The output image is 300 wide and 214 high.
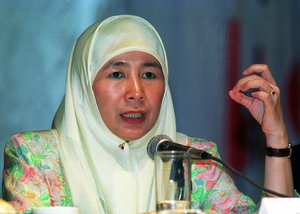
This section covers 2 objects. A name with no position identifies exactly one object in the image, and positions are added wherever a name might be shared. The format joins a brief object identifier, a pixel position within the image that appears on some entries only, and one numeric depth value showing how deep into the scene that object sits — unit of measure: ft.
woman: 12.56
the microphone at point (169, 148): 11.57
